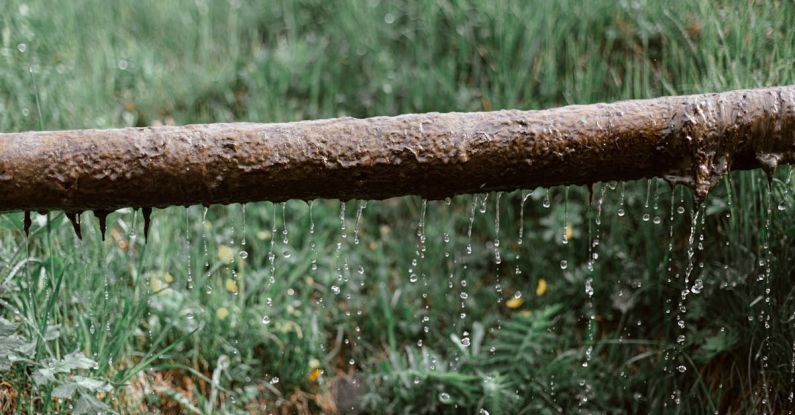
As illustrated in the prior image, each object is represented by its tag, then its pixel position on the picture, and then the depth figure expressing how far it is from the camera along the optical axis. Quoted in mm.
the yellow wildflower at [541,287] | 3509
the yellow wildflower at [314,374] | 3211
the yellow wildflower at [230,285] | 3213
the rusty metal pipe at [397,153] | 2045
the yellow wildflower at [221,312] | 3150
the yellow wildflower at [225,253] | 3325
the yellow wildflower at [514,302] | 3490
